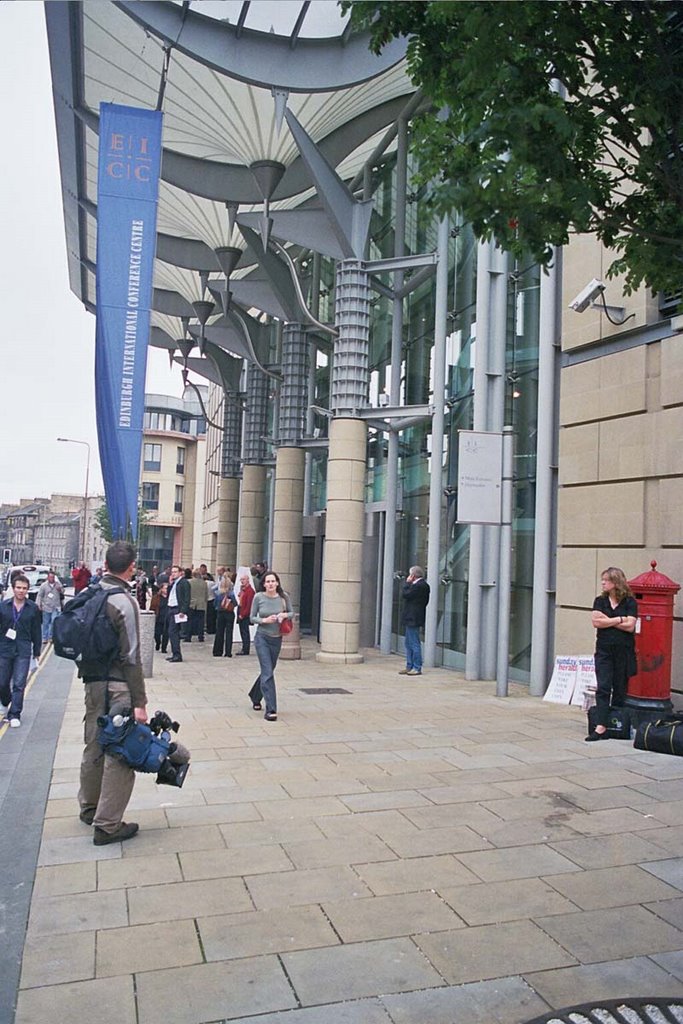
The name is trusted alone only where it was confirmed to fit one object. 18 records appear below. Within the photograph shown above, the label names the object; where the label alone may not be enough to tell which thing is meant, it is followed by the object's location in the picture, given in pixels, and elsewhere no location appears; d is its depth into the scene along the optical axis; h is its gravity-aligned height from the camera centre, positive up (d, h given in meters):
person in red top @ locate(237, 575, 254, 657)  16.72 -1.26
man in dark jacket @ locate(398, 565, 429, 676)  14.46 -1.07
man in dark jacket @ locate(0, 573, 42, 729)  9.76 -1.26
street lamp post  63.07 +4.72
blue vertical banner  14.76 +4.66
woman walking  9.53 -0.90
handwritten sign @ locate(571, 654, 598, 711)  11.02 -1.57
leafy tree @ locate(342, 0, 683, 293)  3.71 +2.17
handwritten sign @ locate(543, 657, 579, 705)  11.27 -1.66
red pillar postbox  8.93 -0.85
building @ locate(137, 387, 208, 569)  77.50 +5.18
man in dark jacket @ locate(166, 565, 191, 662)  15.66 -1.15
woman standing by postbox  8.62 -0.86
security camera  10.52 +3.30
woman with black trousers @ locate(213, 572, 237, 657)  16.73 -1.53
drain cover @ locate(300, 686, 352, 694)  12.43 -2.09
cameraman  5.36 -0.97
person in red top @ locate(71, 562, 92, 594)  23.39 -1.04
